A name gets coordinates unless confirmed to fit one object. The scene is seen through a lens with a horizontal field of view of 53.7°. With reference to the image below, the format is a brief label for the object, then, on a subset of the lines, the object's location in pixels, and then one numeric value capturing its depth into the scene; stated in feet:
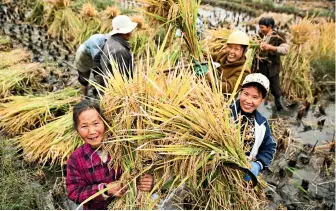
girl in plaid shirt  5.31
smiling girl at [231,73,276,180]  6.43
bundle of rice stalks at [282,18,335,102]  17.02
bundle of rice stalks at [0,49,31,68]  16.22
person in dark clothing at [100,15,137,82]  10.68
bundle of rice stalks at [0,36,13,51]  19.76
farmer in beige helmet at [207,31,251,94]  9.18
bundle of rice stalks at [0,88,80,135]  11.85
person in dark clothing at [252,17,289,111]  12.84
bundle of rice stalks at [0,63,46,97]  13.94
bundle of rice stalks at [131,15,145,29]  18.31
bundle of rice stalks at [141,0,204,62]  7.30
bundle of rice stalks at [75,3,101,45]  22.08
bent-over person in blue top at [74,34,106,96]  12.19
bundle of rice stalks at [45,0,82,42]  23.34
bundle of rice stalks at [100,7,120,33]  21.07
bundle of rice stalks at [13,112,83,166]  10.36
